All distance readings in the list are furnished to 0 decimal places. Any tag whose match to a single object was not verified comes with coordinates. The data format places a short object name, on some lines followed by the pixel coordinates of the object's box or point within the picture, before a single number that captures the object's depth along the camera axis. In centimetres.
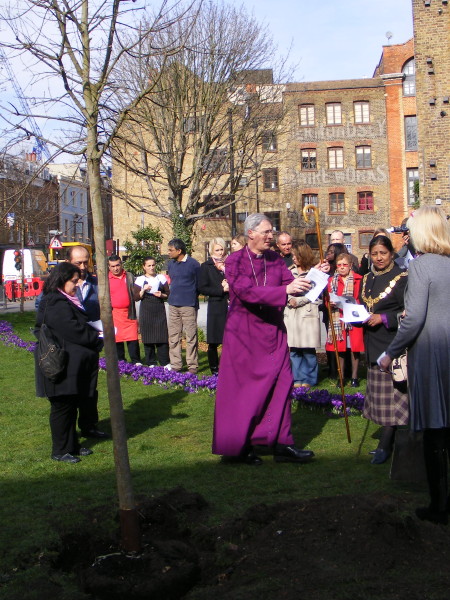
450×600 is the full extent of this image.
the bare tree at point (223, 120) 2925
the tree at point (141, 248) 3759
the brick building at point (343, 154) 5553
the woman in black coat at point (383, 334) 655
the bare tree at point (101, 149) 423
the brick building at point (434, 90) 3425
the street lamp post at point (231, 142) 3142
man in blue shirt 1183
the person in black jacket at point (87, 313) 789
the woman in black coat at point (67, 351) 700
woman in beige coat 1008
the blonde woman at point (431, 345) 480
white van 4606
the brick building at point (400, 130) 5522
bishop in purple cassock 660
